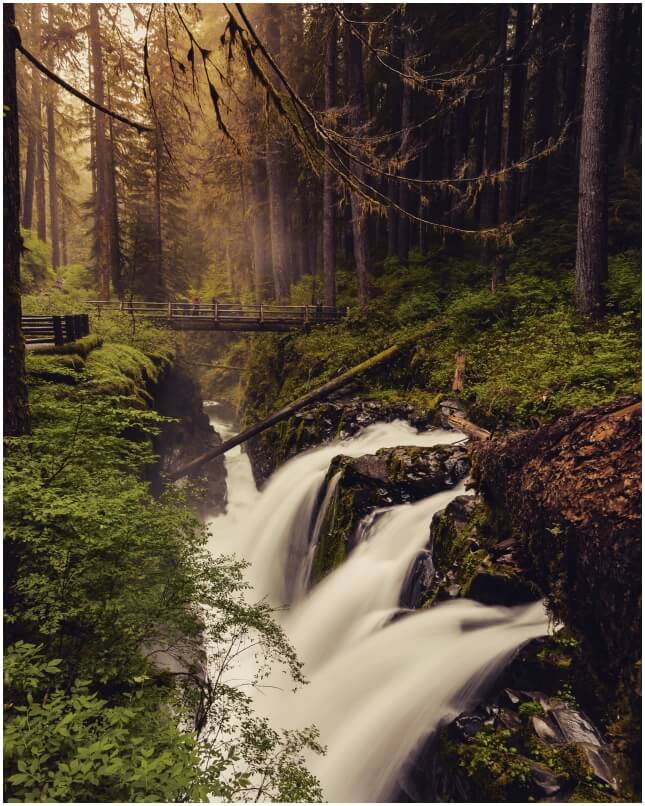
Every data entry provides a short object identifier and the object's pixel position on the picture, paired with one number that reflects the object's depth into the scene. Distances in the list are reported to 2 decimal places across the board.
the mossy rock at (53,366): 7.01
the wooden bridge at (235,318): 18.19
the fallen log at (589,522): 3.77
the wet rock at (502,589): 5.21
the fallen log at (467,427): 8.45
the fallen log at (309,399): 13.52
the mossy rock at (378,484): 8.00
